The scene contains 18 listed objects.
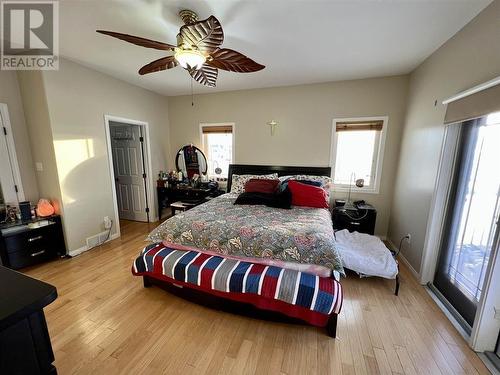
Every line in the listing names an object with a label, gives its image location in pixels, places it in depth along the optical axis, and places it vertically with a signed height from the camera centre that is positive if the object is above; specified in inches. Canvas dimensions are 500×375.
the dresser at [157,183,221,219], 153.8 -29.5
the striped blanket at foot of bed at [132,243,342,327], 62.0 -40.5
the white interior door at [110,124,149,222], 155.5 -12.5
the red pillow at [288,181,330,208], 110.6 -20.8
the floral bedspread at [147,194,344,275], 68.1 -28.1
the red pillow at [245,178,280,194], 118.6 -17.1
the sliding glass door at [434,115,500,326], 65.5 -20.0
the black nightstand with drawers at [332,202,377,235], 122.1 -36.0
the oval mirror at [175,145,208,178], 163.5 -3.9
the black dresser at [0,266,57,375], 23.7 -21.1
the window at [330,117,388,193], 128.7 +4.2
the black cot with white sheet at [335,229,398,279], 86.3 -43.7
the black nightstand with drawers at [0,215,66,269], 92.7 -42.1
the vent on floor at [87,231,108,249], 119.7 -50.6
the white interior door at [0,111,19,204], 99.4 -10.1
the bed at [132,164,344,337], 63.9 -37.4
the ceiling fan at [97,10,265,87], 57.6 +34.0
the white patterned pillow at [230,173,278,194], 136.5 -15.9
